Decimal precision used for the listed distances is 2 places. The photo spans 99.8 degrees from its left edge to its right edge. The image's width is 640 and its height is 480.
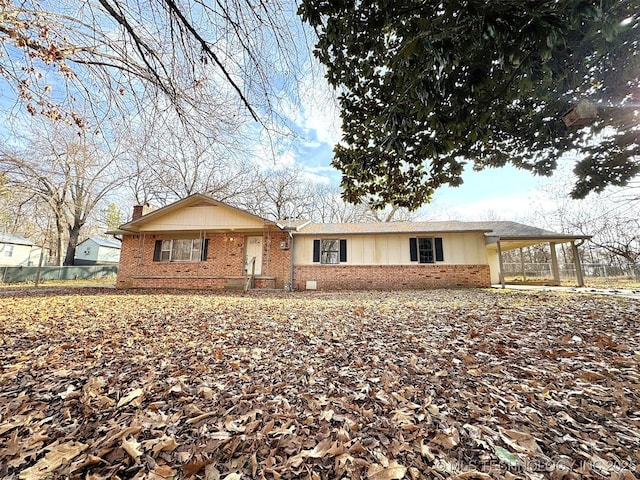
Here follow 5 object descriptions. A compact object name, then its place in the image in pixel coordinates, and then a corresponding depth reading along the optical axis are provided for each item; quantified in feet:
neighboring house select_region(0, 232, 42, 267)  81.92
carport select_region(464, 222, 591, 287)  36.94
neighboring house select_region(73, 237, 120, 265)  98.67
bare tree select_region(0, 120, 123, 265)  44.98
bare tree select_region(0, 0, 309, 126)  9.54
